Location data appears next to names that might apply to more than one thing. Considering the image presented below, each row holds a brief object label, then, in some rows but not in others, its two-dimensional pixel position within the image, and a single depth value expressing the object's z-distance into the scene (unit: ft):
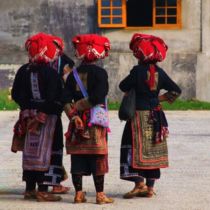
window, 151.33
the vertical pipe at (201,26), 151.12
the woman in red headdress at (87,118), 60.23
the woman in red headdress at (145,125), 62.44
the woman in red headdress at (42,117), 61.31
